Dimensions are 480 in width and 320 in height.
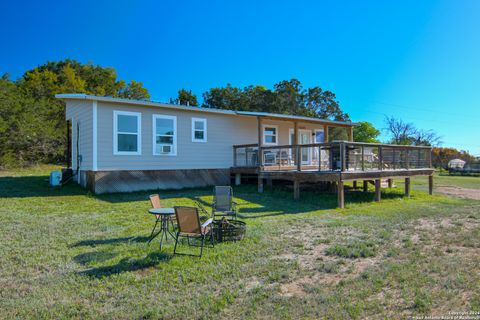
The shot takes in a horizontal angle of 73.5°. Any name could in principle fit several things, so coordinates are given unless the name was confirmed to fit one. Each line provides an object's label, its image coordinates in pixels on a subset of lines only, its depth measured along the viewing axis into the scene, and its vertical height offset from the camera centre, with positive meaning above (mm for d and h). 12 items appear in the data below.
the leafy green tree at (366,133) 41950 +4485
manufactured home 11008 +623
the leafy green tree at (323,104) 39875 +7931
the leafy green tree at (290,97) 36031 +8071
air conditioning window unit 12443 +714
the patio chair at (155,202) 6162 -678
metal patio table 5414 -785
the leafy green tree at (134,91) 34412 +8273
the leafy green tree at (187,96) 37875 +8418
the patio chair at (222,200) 6859 -711
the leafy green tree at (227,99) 36469 +7895
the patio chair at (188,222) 4895 -852
